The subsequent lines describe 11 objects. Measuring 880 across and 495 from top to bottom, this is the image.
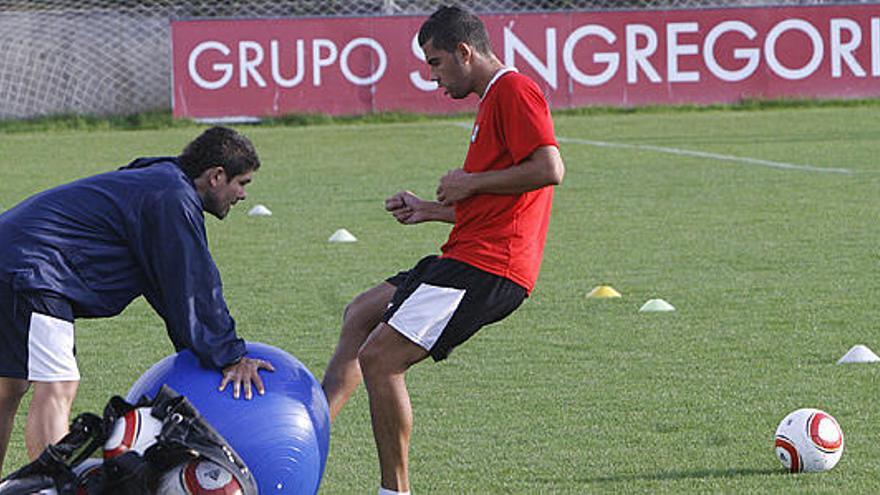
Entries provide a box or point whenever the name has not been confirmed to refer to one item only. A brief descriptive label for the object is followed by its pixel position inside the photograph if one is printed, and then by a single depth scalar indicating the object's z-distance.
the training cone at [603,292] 23.25
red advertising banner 52.00
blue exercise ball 12.41
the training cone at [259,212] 33.25
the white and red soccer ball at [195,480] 11.60
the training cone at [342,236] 29.28
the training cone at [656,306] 22.23
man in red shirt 13.18
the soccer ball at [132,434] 11.77
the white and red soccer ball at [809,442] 14.26
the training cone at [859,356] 18.62
